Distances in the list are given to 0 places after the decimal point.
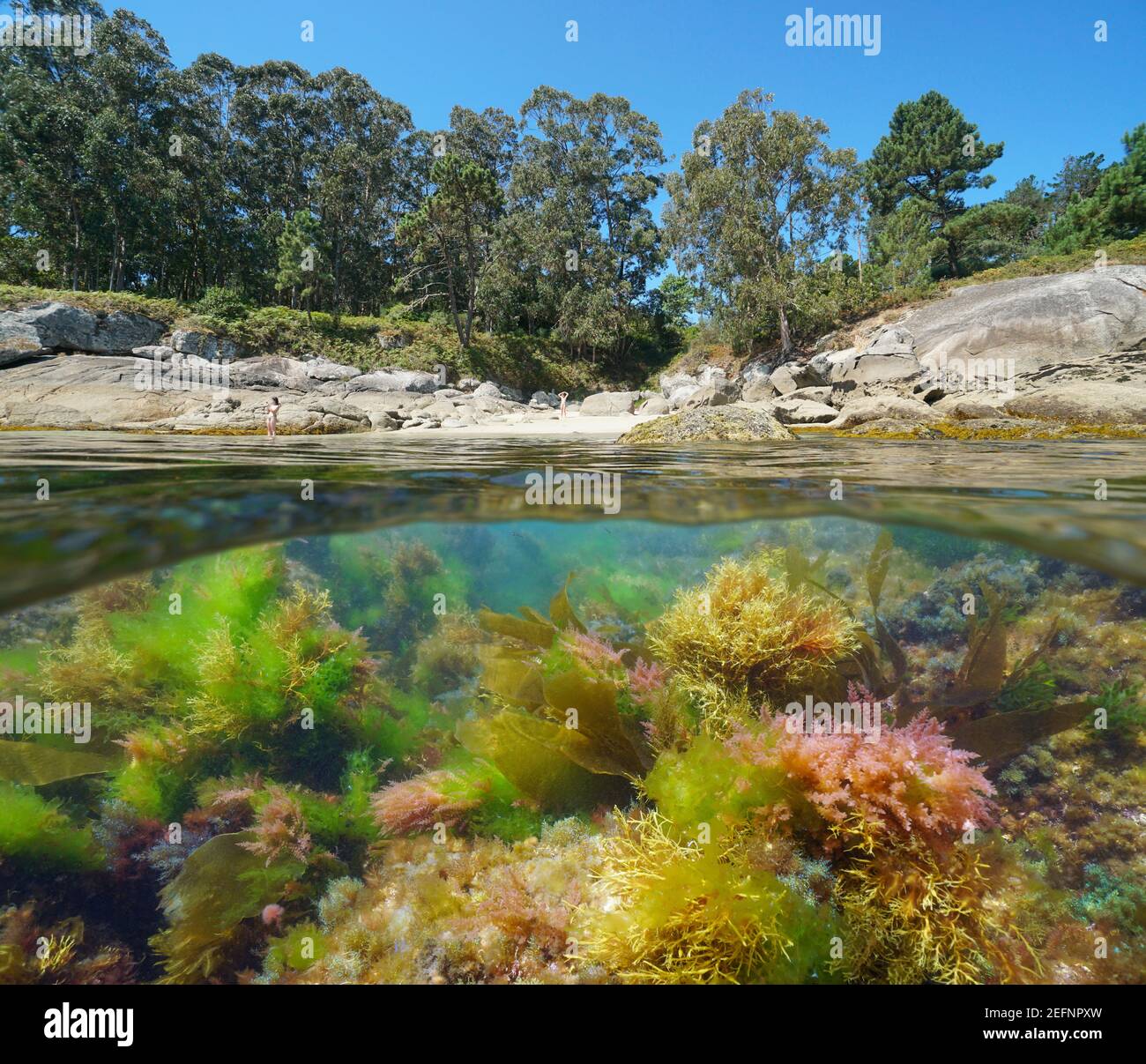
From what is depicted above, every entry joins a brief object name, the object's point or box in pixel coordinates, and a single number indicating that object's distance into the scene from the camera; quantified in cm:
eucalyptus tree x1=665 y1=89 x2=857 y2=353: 2567
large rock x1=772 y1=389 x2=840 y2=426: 1491
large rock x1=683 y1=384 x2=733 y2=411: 1958
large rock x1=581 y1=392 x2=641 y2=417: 2559
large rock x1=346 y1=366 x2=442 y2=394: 2605
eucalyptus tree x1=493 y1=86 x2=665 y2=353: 3438
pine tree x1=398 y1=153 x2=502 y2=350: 2809
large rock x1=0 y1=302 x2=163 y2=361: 2083
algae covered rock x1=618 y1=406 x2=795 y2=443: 976
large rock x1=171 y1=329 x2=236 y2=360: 2490
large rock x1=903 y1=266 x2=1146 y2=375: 1605
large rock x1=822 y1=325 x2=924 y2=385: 1775
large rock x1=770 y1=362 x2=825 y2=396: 2192
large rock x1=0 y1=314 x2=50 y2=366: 2017
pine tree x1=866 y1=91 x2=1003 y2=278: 3662
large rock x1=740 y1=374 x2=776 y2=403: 2303
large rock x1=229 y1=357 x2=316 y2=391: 2375
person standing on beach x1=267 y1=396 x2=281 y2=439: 1309
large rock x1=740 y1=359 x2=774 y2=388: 2601
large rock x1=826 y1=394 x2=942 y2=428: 1163
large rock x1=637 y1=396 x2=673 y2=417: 2388
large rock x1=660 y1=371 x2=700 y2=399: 2967
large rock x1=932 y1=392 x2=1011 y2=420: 1139
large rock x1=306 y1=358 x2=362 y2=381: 2644
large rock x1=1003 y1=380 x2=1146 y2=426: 975
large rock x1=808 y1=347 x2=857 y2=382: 2048
